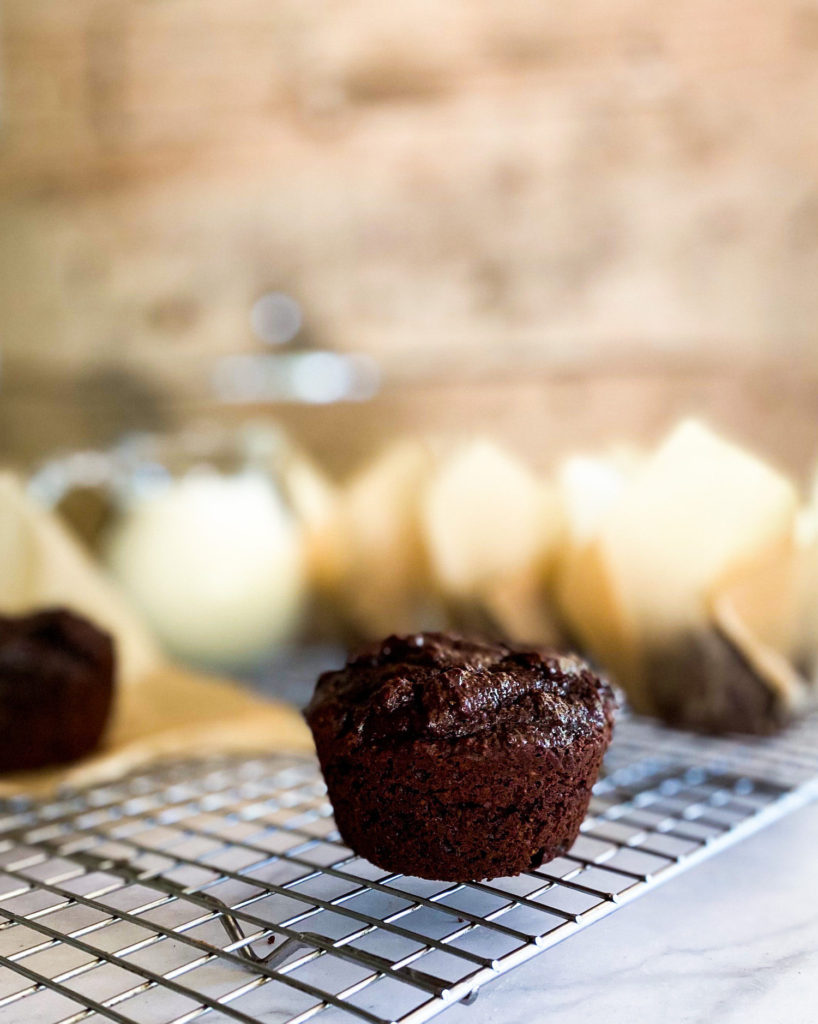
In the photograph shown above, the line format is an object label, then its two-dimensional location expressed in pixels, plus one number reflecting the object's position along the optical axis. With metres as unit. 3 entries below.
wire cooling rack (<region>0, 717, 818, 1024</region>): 0.36
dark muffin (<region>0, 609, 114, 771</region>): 0.48
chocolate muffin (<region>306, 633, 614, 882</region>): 0.38
